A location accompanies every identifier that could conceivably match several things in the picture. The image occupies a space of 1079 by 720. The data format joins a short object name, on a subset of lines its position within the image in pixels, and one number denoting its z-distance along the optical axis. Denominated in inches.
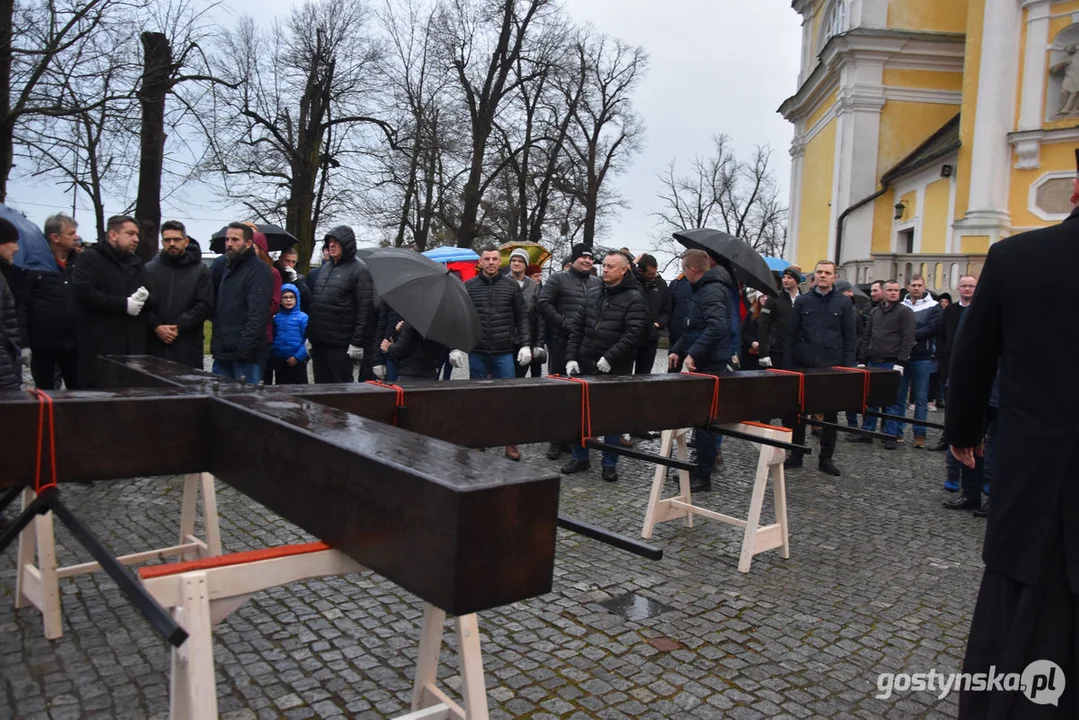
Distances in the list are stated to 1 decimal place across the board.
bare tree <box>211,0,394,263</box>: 909.2
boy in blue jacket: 292.4
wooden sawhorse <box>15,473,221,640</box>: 140.5
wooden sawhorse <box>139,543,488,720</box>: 79.4
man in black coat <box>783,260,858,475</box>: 313.6
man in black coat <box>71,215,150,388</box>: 231.6
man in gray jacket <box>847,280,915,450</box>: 367.9
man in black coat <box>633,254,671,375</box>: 347.6
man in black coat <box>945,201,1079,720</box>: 98.0
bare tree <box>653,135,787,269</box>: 1834.4
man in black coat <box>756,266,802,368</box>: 386.6
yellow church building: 736.3
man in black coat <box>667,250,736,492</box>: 258.8
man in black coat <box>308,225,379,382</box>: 293.9
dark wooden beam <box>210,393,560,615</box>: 68.3
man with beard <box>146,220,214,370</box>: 248.4
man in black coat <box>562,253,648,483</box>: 278.4
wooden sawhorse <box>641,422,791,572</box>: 188.9
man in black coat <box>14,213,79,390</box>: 256.7
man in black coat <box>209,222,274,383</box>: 248.4
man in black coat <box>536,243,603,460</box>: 319.0
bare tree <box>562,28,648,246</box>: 1174.3
